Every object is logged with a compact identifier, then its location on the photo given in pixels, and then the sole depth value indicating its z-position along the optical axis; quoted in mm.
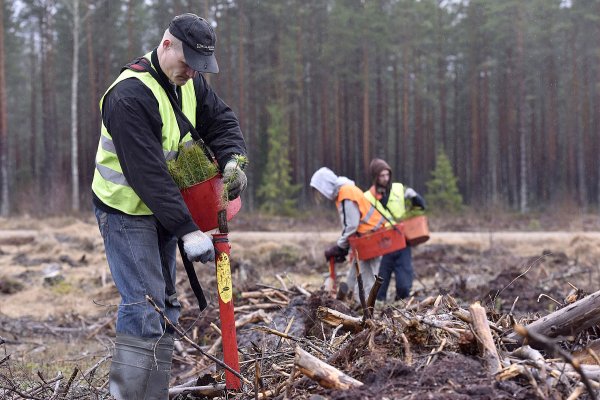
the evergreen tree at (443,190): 35156
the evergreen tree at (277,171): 33938
